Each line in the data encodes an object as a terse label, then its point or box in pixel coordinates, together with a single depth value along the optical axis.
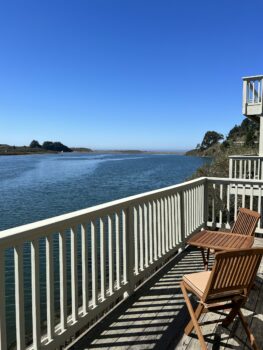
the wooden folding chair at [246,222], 3.85
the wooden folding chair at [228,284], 2.29
